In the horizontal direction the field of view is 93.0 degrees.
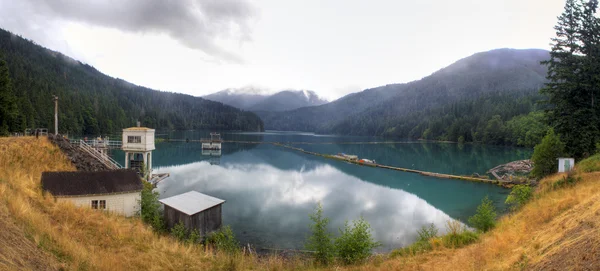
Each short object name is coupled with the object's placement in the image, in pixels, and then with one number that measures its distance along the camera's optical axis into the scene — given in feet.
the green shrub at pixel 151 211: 57.77
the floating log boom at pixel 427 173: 129.76
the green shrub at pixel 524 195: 55.67
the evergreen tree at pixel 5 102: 114.35
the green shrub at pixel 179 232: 52.17
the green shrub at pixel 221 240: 50.78
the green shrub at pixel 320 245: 40.62
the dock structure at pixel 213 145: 260.19
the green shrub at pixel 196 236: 52.45
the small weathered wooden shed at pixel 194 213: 57.00
